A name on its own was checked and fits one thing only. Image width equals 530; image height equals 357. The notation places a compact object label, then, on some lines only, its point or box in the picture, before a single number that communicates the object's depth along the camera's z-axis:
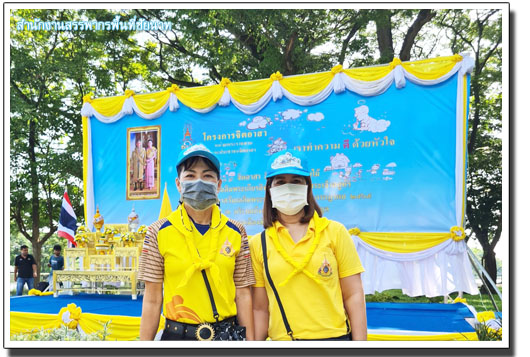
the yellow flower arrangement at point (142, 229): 7.03
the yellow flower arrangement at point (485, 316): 4.72
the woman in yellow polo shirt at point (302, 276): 2.09
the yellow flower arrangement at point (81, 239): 7.01
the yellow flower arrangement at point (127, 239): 6.88
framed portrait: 7.94
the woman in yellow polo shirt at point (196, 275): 2.08
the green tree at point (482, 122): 8.02
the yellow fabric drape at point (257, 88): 6.37
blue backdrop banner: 6.27
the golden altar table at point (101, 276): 6.44
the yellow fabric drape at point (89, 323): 5.01
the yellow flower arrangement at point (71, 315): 5.18
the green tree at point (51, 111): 7.69
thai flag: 7.41
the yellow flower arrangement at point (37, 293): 6.90
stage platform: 4.45
